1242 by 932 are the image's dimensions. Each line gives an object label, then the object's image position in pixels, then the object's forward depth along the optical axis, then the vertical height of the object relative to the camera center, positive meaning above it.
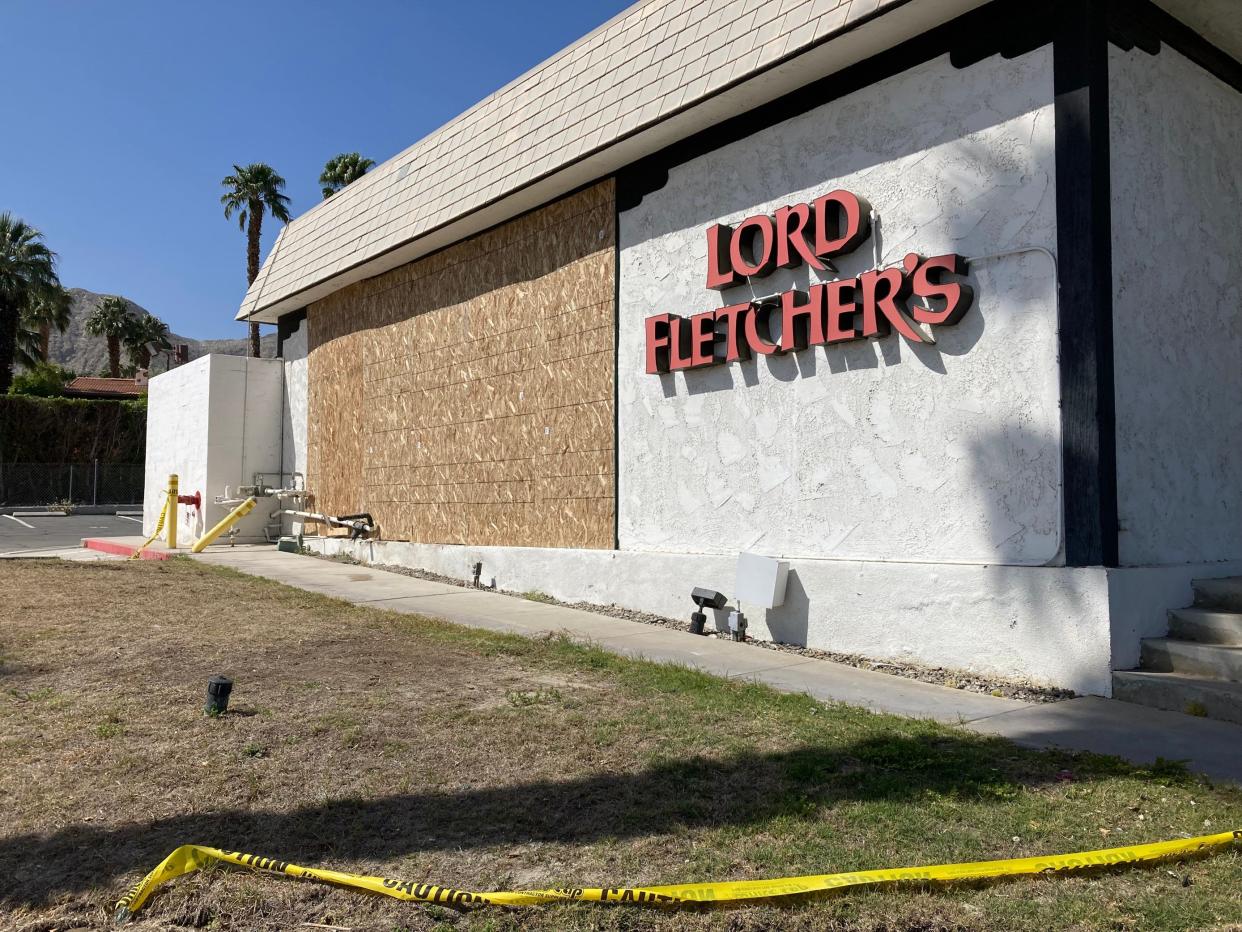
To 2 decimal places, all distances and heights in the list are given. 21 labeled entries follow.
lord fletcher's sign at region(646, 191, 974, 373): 8.10 +1.79
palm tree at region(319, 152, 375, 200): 41.34 +13.70
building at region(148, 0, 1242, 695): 7.31 +1.61
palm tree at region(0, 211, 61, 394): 43.78 +9.91
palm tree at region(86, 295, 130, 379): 70.88 +12.37
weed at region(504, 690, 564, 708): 6.45 -1.36
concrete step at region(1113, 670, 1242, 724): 6.14 -1.27
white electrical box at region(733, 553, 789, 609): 8.91 -0.78
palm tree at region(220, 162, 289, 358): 43.75 +13.35
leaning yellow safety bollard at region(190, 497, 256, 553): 17.89 -0.56
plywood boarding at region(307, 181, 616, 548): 11.94 +1.51
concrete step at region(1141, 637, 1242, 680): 6.50 -1.09
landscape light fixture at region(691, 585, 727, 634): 9.48 -1.02
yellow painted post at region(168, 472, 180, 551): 18.56 -0.34
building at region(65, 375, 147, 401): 59.84 +6.67
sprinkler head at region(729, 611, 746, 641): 9.27 -1.24
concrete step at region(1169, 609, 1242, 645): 6.84 -0.91
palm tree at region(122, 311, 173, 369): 73.38 +11.82
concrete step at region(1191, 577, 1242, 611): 7.25 -0.72
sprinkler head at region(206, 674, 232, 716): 5.99 -1.24
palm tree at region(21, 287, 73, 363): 47.78 +9.37
